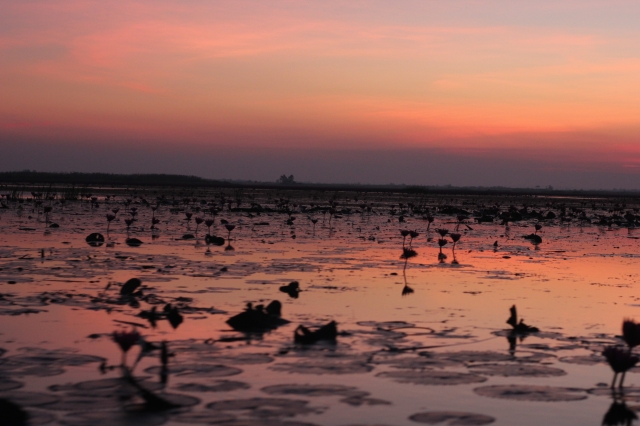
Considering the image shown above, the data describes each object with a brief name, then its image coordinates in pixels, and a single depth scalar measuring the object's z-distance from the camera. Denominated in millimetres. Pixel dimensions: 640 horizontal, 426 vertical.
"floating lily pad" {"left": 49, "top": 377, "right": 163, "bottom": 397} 6582
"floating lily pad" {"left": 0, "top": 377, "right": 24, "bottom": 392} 6645
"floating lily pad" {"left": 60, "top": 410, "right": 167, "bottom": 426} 5824
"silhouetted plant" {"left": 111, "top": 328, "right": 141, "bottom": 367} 6574
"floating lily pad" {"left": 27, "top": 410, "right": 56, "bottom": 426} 5809
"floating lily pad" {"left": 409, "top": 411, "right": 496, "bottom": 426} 6090
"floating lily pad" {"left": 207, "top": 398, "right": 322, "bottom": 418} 6182
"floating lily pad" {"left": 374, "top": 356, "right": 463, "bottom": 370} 7844
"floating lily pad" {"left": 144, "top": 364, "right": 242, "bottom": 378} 7270
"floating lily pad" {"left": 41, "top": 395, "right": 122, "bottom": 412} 6148
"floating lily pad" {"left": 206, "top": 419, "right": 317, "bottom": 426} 5887
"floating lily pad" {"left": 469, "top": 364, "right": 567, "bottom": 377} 7645
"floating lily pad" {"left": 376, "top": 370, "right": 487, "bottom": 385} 7258
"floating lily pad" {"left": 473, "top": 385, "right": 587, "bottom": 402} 6836
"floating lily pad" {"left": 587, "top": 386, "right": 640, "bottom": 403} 6961
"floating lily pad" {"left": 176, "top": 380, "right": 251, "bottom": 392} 6773
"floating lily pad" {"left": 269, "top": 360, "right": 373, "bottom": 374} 7562
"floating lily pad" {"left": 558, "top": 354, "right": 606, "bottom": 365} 8273
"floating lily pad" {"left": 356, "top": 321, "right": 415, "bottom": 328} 9947
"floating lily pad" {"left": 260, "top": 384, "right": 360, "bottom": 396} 6773
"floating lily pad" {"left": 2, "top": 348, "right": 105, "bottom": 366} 7590
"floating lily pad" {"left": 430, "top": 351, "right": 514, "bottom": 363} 8195
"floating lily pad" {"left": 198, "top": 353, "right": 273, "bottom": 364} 7827
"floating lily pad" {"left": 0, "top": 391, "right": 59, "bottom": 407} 6258
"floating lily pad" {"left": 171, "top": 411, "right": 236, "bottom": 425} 5938
